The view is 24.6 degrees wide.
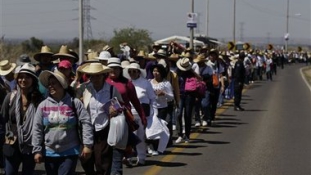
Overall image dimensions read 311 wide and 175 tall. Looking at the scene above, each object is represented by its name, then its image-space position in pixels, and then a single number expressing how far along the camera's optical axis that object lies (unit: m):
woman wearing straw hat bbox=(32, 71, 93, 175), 7.06
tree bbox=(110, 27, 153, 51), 57.97
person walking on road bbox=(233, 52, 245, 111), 22.14
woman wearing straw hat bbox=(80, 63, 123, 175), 8.25
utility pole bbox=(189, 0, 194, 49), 33.66
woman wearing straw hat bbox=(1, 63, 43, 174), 7.41
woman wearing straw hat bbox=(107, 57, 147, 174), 9.22
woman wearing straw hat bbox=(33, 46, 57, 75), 11.12
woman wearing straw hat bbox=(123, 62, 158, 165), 11.41
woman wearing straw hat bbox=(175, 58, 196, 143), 14.27
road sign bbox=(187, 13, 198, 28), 32.75
